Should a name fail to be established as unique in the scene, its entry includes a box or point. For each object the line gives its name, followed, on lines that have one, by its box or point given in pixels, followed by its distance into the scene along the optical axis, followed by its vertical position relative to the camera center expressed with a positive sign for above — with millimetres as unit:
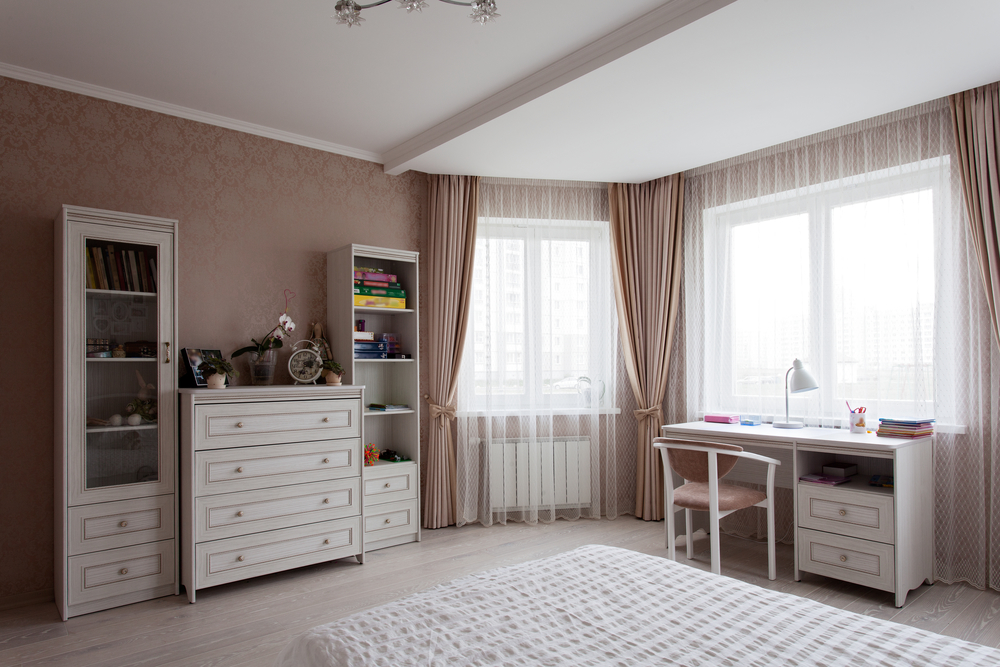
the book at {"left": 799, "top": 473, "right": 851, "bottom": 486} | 3107 -749
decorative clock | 3613 -127
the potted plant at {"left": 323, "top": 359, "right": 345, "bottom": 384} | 3627 -166
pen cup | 3277 -470
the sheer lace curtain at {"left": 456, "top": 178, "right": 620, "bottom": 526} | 4383 -150
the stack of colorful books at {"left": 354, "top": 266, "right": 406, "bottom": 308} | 3832 +363
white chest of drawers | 2998 -733
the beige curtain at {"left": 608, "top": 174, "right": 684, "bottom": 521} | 4426 +380
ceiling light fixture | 1807 +1064
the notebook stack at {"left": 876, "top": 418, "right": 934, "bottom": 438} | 3004 -462
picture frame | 3199 -110
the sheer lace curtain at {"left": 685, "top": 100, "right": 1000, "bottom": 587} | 3096 +261
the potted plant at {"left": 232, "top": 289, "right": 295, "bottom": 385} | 3492 -52
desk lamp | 3422 -237
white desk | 2816 -888
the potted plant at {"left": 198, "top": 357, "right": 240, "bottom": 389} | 3188 -135
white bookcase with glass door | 2789 -309
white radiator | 4355 -991
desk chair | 2979 -768
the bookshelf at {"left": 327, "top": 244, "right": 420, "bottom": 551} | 3762 -266
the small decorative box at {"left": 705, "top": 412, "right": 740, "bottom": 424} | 3889 -516
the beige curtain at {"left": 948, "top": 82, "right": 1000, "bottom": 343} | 2912 +853
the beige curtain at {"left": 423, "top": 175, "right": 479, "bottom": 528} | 4270 +214
